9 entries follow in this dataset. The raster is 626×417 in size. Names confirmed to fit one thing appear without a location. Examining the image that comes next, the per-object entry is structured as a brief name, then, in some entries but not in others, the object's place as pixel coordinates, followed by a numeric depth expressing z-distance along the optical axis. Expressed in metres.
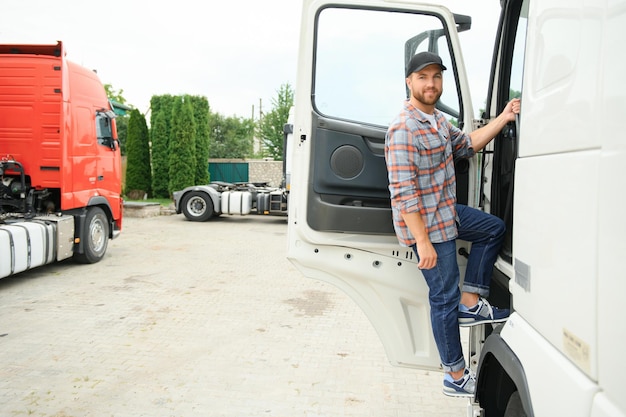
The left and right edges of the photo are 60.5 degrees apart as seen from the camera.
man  2.45
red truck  8.05
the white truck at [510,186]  1.34
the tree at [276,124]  26.42
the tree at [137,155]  21.80
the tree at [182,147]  21.94
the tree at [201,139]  23.12
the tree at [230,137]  38.81
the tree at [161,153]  22.53
